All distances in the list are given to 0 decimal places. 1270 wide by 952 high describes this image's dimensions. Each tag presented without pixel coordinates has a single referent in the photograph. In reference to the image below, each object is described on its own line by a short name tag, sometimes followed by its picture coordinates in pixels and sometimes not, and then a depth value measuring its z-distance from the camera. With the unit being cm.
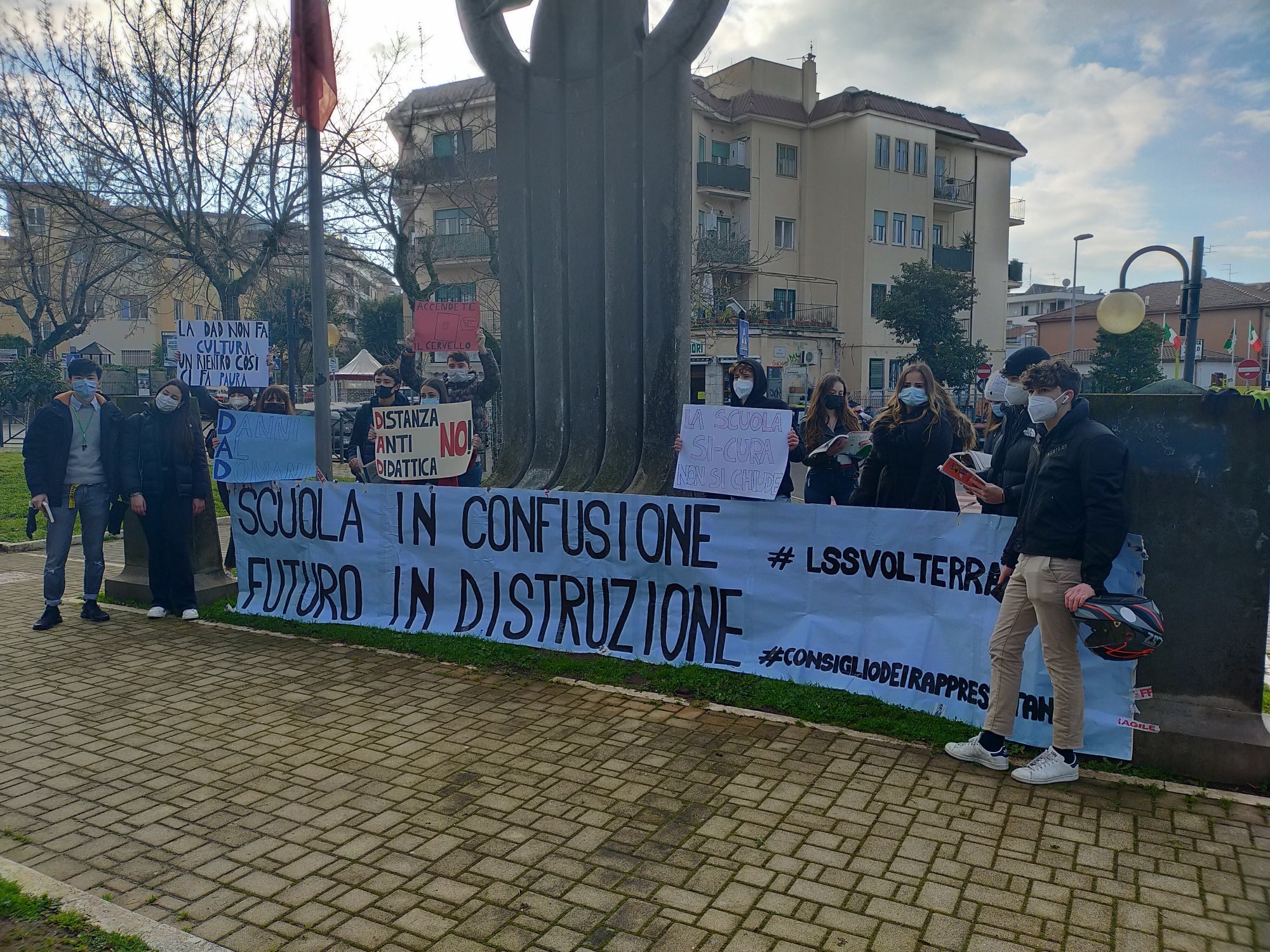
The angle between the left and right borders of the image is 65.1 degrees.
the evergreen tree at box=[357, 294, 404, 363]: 5309
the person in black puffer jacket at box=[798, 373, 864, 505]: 848
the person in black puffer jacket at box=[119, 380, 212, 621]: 846
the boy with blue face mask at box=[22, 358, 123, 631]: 810
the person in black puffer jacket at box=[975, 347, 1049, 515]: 561
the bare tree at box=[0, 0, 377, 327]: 1902
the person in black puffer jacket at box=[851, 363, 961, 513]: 698
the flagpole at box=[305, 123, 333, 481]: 1064
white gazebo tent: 3778
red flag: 1094
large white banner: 572
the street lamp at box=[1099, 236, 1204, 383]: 1744
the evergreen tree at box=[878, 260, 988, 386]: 4644
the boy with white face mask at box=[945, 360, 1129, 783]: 464
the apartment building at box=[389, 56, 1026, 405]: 4759
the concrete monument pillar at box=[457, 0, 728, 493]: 895
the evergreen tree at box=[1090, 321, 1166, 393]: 5059
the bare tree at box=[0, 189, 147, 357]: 2272
